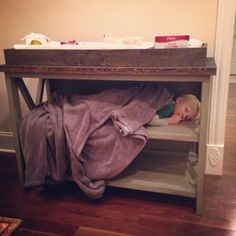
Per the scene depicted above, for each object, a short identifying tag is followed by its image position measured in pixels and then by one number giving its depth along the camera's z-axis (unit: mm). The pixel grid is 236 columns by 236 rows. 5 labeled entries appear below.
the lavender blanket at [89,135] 1376
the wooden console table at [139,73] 1221
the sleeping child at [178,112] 1457
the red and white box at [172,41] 1234
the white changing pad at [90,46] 1307
